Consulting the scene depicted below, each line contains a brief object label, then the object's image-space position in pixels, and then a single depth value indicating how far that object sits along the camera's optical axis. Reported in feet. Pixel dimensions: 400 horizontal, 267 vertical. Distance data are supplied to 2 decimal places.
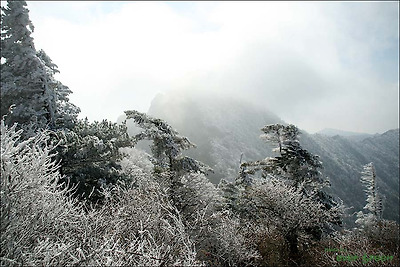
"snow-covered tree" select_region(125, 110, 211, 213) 42.42
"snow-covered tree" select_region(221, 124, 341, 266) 51.96
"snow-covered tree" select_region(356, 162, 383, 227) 99.40
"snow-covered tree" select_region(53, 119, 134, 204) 39.93
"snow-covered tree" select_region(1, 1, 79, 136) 44.04
